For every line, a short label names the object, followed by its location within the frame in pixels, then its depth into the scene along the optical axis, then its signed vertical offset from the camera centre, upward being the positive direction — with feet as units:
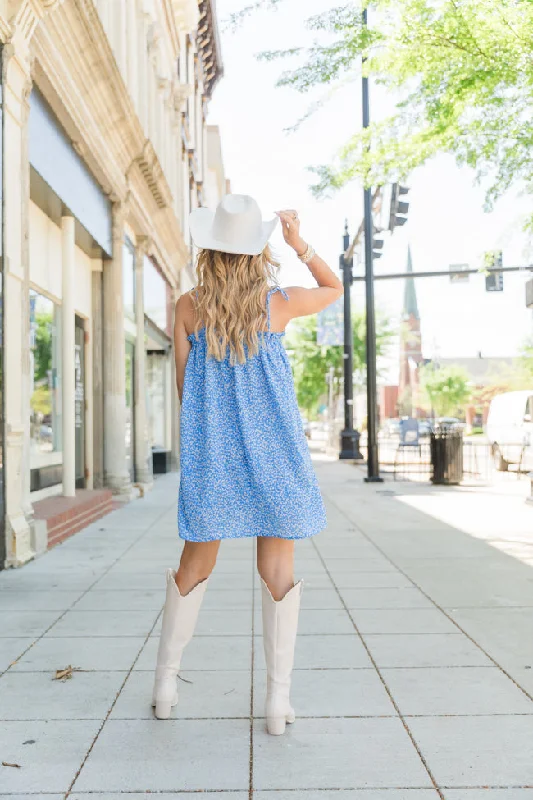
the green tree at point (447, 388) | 285.64 +9.90
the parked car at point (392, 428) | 186.04 -2.37
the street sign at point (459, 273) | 58.08 +9.95
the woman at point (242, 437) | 10.44 -0.22
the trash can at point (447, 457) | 49.85 -2.39
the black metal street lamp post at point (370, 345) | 53.93 +4.85
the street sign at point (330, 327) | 84.12 +9.16
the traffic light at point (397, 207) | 45.01 +11.59
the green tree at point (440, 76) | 26.55 +11.84
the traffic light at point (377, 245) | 56.34 +11.60
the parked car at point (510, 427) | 64.23 -0.89
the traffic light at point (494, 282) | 56.65 +9.09
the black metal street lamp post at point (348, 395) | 77.87 +2.16
